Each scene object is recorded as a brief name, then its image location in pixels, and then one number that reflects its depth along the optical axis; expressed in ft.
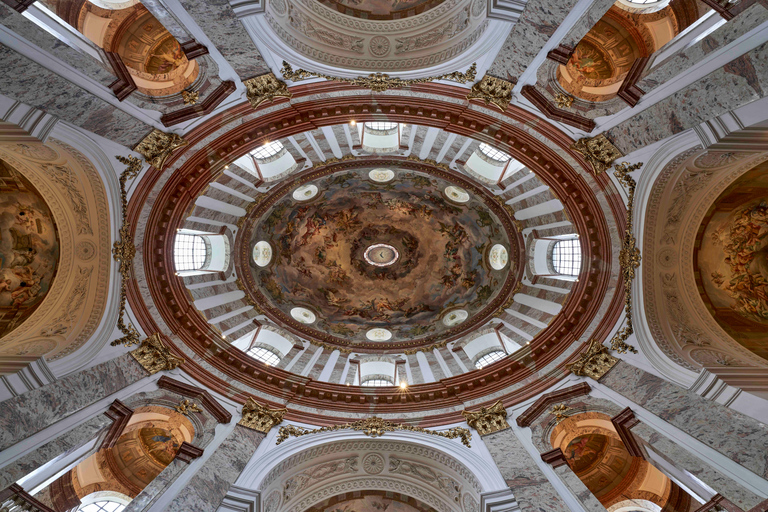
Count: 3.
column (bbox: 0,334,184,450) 33.68
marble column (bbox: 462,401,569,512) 39.09
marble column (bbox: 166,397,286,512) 40.16
